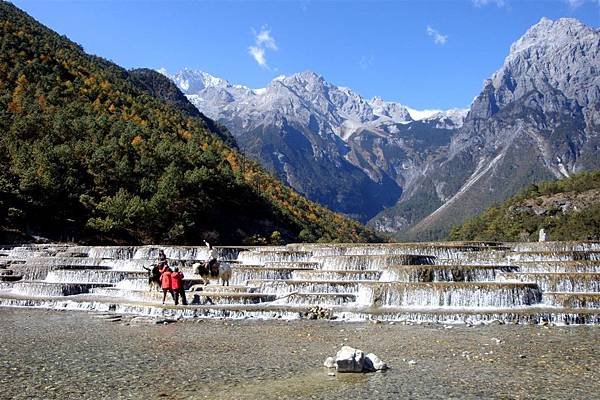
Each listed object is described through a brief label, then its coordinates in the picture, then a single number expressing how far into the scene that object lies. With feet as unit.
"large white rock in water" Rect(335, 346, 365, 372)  47.75
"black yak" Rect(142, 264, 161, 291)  103.40
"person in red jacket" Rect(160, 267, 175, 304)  92.79
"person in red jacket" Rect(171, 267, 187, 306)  92.84
